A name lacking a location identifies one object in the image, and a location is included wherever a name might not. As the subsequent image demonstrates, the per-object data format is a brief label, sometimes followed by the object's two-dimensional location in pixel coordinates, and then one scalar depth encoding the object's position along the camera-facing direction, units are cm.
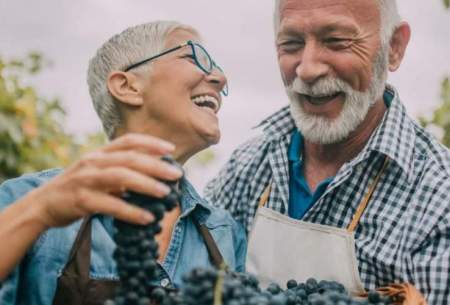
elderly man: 89
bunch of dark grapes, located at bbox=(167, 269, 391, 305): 55
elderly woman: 57
